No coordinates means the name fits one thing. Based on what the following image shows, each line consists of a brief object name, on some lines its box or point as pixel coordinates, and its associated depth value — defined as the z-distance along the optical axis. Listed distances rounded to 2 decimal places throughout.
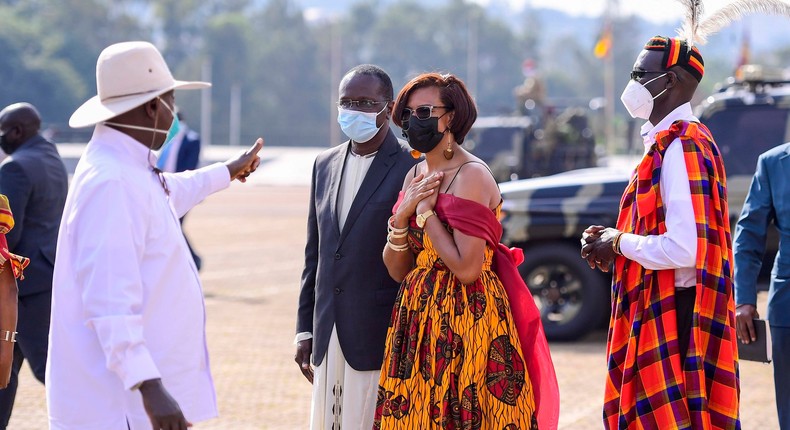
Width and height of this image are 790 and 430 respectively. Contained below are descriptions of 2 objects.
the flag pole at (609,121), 60.35
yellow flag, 44.16
